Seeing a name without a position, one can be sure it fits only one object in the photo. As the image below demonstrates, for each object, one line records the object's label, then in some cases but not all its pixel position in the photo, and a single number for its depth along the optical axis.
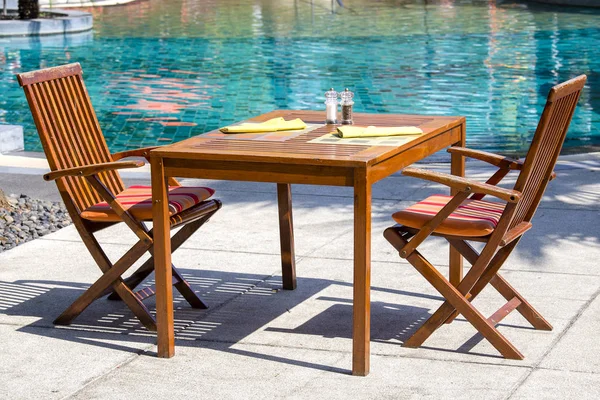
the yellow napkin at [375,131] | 7.41
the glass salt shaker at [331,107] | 8.05
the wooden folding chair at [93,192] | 7.40
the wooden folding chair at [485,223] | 6.69
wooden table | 6.48
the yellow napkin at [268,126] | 7.72
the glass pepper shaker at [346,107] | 7.99
